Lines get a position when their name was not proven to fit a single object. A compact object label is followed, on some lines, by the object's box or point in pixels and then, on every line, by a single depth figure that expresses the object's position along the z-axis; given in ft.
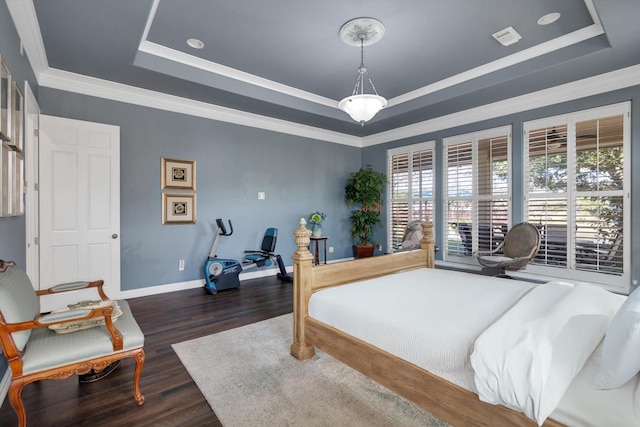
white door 11.54
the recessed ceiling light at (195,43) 10.91
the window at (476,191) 15.65
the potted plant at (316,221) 19.15
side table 18.93
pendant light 9.80
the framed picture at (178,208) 14.46
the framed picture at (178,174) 14.39
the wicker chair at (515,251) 13.16
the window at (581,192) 12.38
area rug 5.86
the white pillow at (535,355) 3.80
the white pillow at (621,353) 3.47
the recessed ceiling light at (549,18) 9.46
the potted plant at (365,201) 20.56
